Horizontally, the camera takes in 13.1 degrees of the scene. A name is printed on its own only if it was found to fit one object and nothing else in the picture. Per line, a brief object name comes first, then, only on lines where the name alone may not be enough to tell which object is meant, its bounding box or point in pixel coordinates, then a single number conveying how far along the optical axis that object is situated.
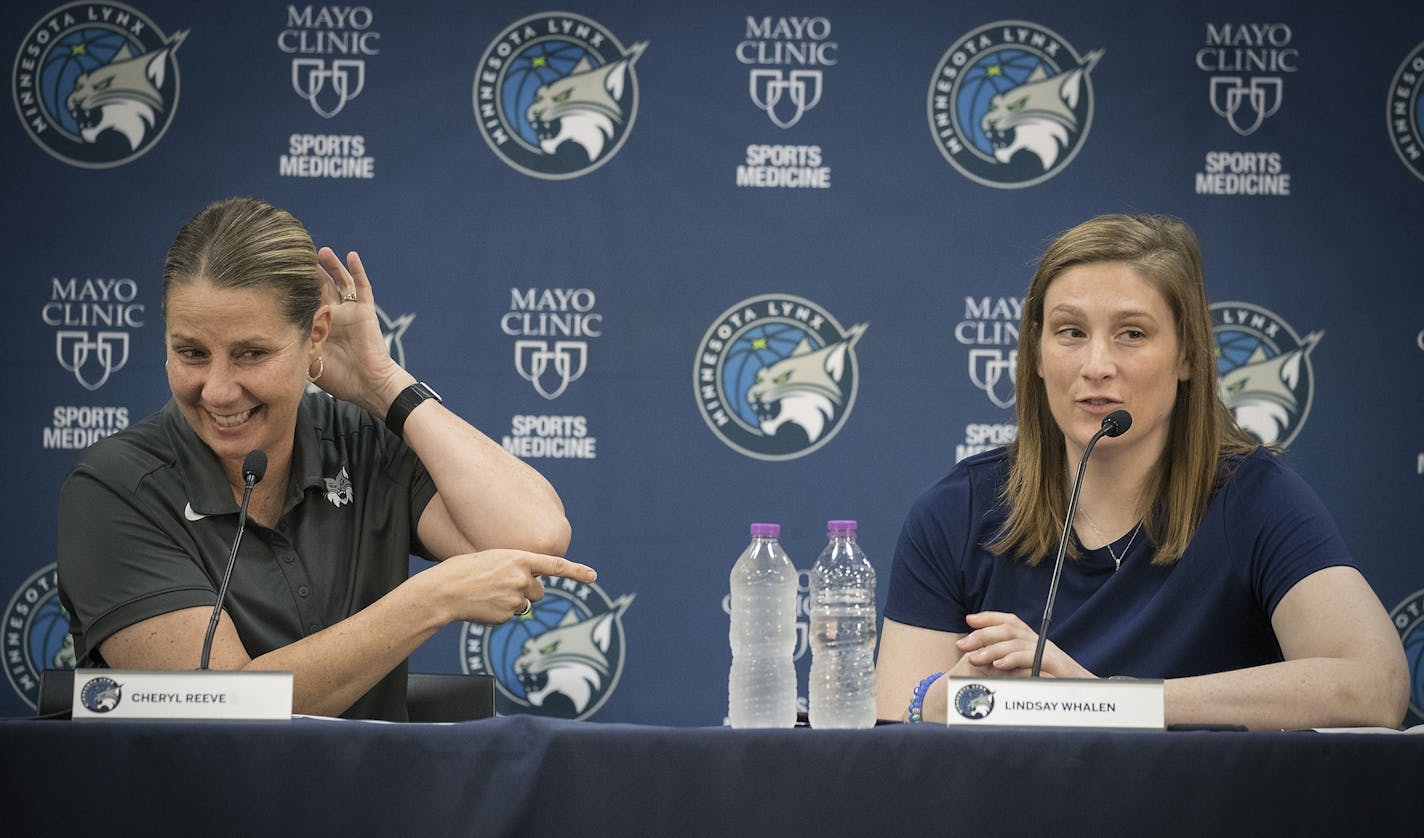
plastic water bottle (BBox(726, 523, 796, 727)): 6.91
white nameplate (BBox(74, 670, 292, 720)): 6.69
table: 6.59
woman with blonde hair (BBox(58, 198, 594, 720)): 7.13
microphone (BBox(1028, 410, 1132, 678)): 6.89
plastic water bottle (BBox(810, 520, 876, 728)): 6.93
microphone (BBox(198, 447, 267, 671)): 6.94
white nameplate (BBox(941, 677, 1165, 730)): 6.70
